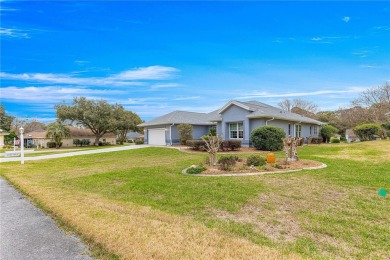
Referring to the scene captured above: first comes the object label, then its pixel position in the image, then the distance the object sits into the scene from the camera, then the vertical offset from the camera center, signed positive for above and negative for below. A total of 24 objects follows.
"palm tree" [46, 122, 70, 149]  36.19 +1.05
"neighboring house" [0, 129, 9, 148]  38.22 -0.01
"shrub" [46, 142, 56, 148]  39.97 -1.06
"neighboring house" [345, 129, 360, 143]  42.23 -0.66
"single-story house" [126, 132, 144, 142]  71.86 +0.08
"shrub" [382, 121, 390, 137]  27.32 +0.43
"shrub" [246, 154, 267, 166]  10.36 -1.23
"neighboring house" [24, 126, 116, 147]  42.41 +0.06
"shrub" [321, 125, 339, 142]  30.75 +0.11
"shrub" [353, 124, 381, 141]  27.55 +0.03
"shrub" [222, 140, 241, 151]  18.84 -0.82
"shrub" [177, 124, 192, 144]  25.30 +0.43
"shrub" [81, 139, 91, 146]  43.69 -0.90
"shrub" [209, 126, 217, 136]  26.82 +0.51
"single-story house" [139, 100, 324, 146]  21.17 +1.18
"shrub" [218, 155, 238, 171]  9.66 -1.24
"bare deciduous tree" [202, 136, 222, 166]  10.75 -0.77
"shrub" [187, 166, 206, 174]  9.20 -1.40
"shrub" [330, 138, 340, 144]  29.75 -1.19
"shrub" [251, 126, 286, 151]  18.44 -0.38
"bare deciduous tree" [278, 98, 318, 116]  50.75 +6.02
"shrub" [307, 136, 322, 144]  27.03 -0.89
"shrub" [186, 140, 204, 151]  19.83 -0.80
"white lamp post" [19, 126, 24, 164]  14.43 -0.84
